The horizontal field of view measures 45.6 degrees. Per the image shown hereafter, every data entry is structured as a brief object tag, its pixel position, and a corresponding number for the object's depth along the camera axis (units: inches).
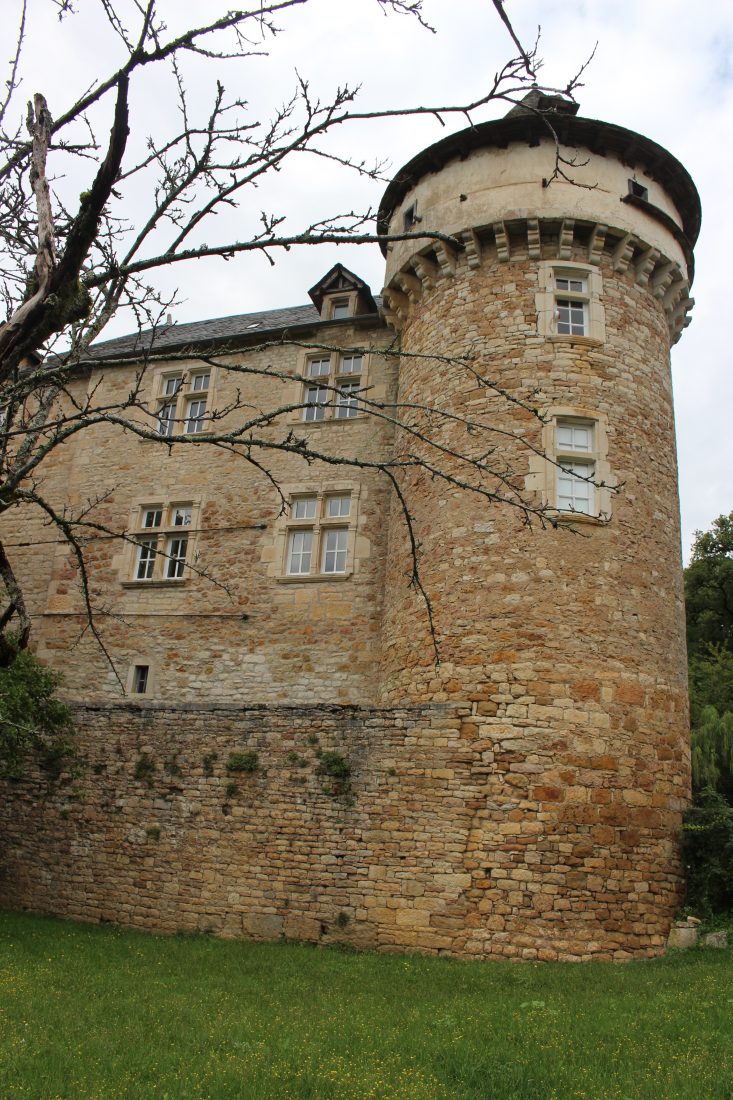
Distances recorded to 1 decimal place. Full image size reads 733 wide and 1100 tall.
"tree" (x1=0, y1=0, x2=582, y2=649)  163.9
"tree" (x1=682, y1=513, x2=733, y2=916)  425.1
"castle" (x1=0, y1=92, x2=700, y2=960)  419.8
